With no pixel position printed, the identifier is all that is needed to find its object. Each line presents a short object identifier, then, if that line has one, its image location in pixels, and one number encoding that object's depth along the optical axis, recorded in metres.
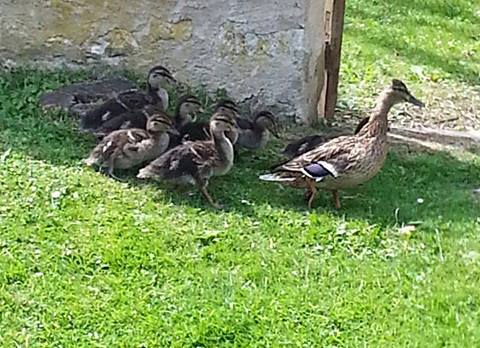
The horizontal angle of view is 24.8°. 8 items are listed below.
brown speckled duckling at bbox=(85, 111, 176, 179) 7.21
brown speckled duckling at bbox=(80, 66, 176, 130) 7.79
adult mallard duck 6.90
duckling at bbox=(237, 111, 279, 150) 7.86
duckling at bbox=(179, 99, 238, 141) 7.47
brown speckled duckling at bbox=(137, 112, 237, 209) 6.91
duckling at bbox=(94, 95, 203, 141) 7.60
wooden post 9.45
